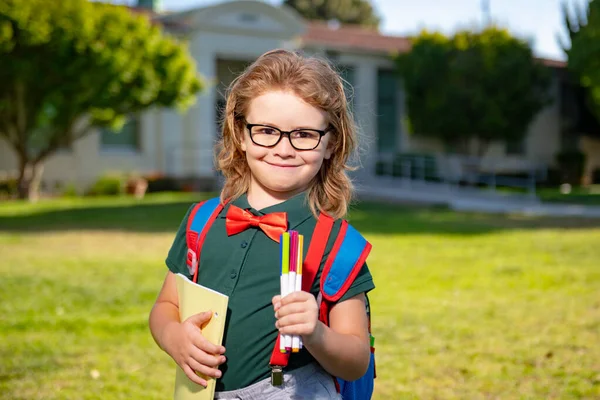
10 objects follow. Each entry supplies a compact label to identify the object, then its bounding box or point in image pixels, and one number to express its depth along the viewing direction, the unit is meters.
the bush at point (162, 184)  21.52
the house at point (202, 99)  21.70
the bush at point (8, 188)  19.23
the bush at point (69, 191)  20.56
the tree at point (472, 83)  24.98
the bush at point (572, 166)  28.77
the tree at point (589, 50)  16.31
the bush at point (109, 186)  20.78
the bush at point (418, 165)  23.02
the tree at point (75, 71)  17.23
